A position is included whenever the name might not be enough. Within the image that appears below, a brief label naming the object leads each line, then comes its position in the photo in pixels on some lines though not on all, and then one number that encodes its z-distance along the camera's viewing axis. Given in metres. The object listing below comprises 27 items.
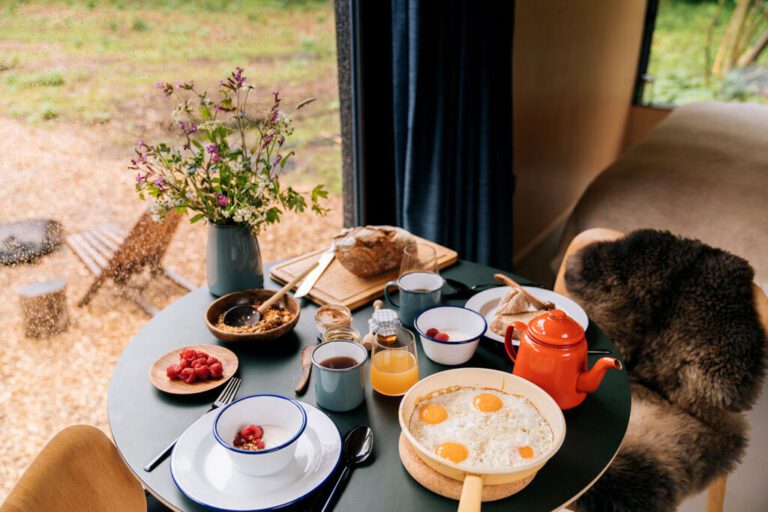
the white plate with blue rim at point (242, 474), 0.74
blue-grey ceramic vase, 1.20
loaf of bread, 1.33
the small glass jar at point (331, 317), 1.11
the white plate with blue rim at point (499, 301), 1.20
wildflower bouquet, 1.11
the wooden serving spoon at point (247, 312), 1.14
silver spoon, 0.78
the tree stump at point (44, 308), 1.43
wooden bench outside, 1.55
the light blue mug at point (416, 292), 1.17
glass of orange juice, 0.95
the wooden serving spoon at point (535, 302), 1.17
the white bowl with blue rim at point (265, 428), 0.75
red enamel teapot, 0.90
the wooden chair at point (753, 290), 1.21
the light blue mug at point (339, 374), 0.90
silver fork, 0.81
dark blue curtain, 1.83
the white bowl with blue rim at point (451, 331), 1.03
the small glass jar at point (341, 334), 1.05
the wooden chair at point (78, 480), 0.70
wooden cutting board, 1.27
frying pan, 0.70
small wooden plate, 0.96
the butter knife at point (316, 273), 1.27
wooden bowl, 1.08
